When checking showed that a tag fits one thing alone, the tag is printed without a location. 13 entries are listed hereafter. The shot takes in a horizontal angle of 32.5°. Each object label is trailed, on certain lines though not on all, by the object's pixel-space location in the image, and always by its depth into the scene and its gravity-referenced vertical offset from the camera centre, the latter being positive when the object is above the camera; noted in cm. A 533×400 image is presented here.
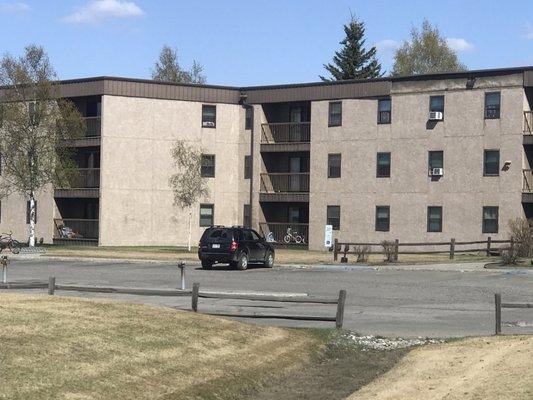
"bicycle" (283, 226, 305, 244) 5431 -149
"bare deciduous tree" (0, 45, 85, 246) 4872 +460
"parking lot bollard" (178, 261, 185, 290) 2544 -174
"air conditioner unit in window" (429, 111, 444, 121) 4756 +517
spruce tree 8400 +1432
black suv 3678 -148
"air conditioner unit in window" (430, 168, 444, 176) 4772 +225
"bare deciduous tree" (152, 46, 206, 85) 9462 +1452
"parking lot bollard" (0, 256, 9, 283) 2591 -157
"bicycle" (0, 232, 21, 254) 4581 -201
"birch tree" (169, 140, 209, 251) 5016 +180
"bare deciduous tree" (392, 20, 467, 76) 8231 +1442
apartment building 4644 +295
